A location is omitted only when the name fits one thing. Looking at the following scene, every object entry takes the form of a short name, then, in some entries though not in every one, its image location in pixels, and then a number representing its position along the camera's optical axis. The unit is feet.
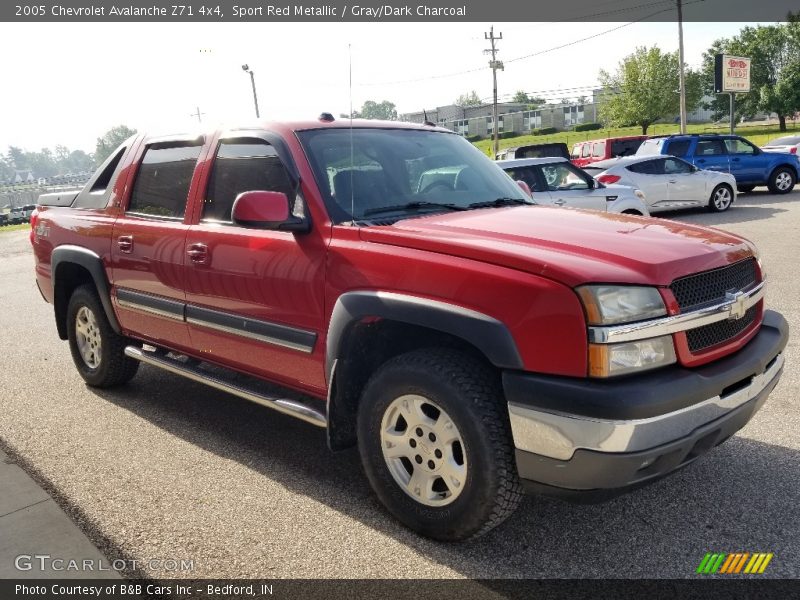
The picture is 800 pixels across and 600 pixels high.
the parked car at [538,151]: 61.05
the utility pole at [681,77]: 115.34
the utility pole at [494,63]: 173.47
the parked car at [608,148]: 72.59
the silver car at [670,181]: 47.98
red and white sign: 106.83
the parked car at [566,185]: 36.83
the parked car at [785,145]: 72.38
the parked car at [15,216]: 170.79
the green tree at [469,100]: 426.96
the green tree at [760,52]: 247.91
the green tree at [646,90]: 241.35
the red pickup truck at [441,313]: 8.13
